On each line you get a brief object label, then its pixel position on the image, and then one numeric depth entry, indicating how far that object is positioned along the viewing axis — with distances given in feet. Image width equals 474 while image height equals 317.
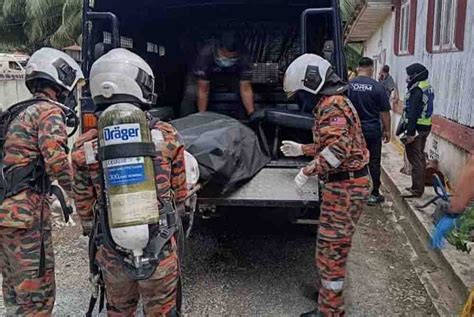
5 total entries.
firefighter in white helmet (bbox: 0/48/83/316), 9.45
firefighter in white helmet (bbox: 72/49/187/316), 7.26
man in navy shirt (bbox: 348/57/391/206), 20.72
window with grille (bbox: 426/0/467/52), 21.43
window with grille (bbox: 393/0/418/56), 32.73
